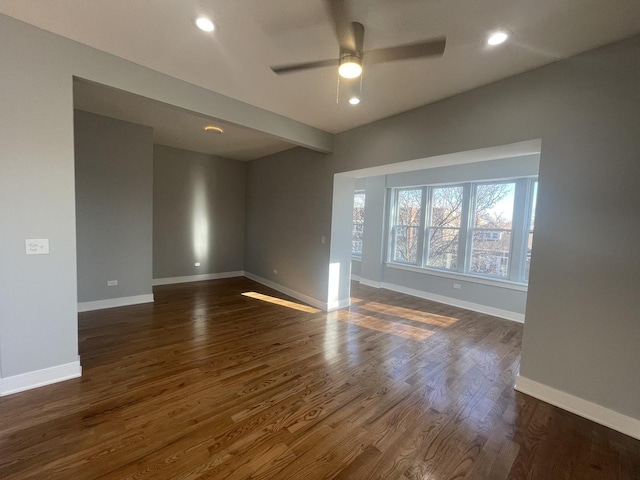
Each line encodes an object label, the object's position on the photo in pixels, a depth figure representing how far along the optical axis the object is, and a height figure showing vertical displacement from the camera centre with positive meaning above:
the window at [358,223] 7.20 +0.06
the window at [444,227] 5.24 +0.03
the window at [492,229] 4.59 +0.03
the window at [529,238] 4.31 -0.10
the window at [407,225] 5.87 +0.05
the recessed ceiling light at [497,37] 1.95 +1.42
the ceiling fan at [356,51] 1.54 +1.09
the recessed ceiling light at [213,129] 4.21 +1.43
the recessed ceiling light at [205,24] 1.92 +1.41
